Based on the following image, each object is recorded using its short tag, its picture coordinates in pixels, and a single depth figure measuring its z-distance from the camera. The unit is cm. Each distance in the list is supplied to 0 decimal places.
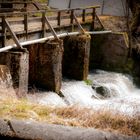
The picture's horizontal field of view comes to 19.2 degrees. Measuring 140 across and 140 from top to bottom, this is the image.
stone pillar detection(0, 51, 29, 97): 1342
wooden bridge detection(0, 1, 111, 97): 1374
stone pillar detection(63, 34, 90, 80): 2012
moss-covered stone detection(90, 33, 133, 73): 2336
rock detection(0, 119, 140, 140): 539
